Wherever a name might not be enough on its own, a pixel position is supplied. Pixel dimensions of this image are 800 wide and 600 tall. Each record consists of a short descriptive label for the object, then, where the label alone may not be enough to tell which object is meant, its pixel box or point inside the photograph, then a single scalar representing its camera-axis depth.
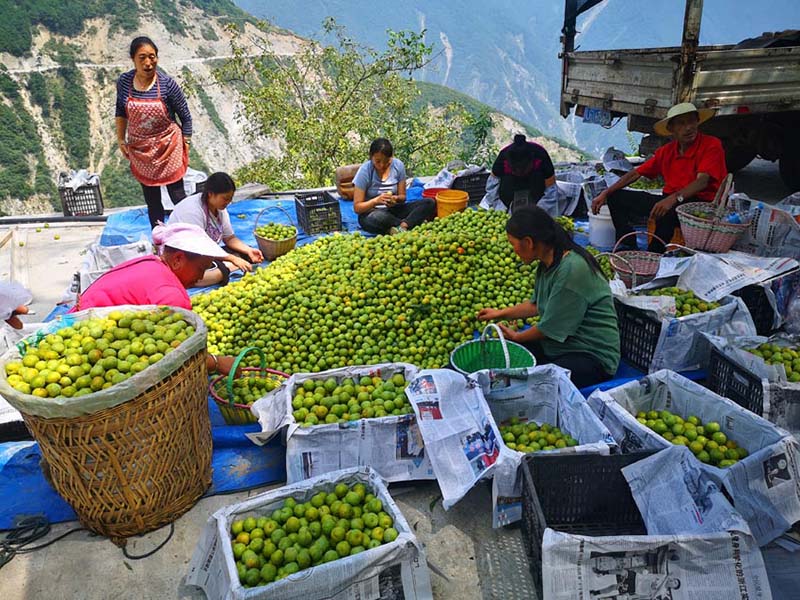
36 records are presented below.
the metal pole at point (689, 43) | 5.69
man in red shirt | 5.16
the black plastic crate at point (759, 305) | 4.21
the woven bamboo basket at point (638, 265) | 4.68
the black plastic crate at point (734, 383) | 3.12
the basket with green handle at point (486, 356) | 3.55
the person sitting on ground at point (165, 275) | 3.15
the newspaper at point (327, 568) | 2.09
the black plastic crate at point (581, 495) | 2.60
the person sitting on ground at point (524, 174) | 6.72
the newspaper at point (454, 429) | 2.75
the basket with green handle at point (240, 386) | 3.34
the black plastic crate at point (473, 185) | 8.44
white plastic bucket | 6.14
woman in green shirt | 3.28
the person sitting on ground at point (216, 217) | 5.08
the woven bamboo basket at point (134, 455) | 2.44
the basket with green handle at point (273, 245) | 6.17
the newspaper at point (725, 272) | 4.08
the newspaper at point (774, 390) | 3.00
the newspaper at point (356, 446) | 2.90
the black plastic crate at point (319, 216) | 7.07
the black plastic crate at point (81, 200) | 10.20
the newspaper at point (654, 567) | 2.07
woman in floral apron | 5.62
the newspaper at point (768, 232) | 4.63
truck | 5.90
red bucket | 7.96
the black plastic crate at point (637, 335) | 3.87
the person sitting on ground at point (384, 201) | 6.88
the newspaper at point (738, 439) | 2.52
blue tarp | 2.90
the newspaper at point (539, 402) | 2.83
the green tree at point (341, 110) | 16.47
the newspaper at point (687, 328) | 3.76
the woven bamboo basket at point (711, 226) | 4.62
